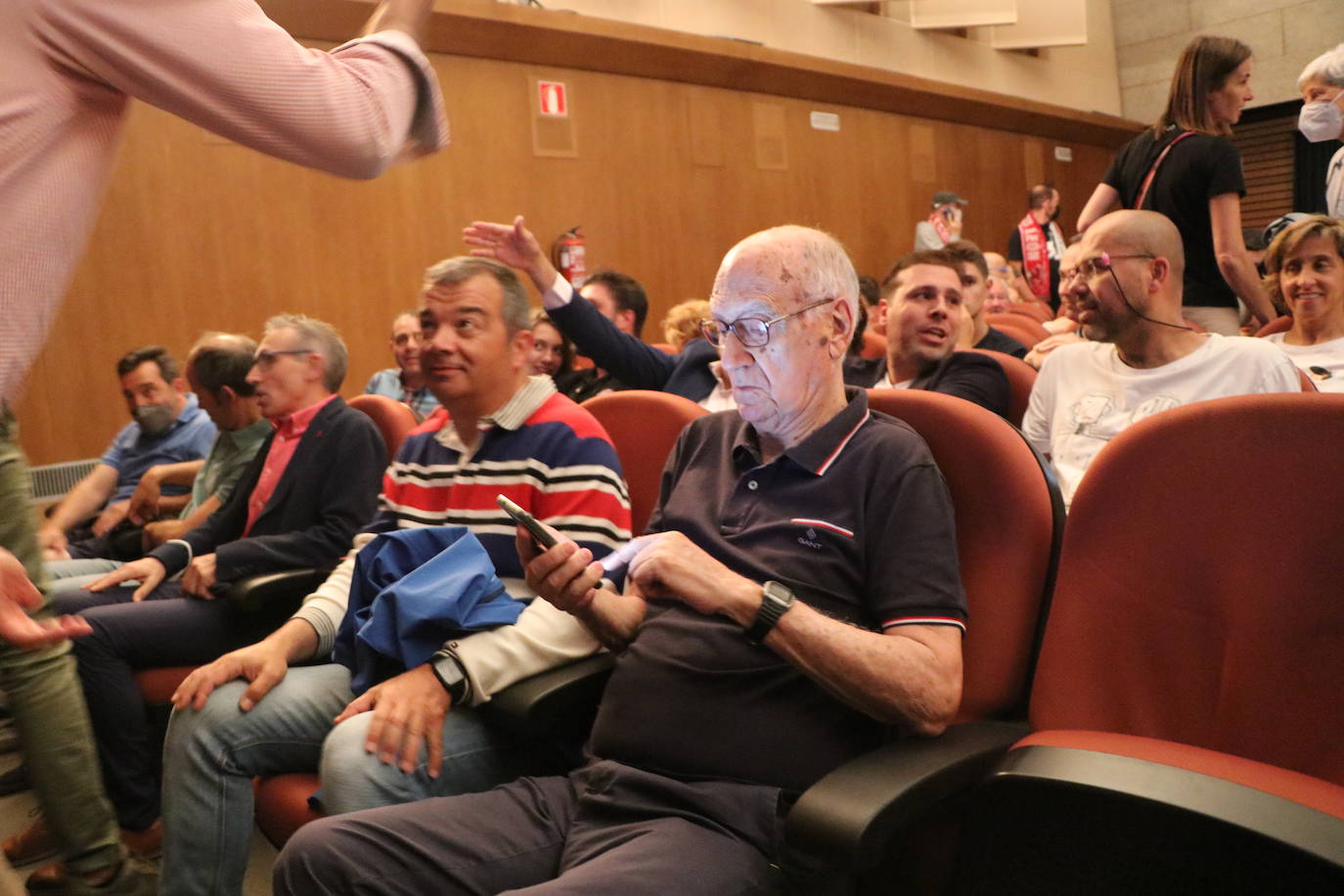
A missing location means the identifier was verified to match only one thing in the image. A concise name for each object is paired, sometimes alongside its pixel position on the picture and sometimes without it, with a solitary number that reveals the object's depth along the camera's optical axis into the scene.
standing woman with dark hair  2.93
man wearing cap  8.03
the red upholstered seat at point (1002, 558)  1.39
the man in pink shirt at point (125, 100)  0.90
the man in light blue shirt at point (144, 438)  3.97
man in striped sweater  1.57
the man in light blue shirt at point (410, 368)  3.96
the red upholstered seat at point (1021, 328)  4.07
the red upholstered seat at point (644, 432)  2.10
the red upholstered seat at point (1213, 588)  1.16
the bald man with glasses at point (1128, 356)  1.99
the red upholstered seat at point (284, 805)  1.68
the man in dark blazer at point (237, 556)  2.35
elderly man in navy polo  1.26
